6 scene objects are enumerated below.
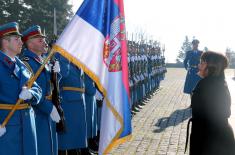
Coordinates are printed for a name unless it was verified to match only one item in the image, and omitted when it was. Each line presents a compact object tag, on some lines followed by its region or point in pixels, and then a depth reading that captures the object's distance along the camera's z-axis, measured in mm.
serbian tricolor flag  4500
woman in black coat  4770
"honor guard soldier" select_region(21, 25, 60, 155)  5387
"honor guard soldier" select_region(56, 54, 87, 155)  6898
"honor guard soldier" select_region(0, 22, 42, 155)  4555
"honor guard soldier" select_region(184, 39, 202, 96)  14383
